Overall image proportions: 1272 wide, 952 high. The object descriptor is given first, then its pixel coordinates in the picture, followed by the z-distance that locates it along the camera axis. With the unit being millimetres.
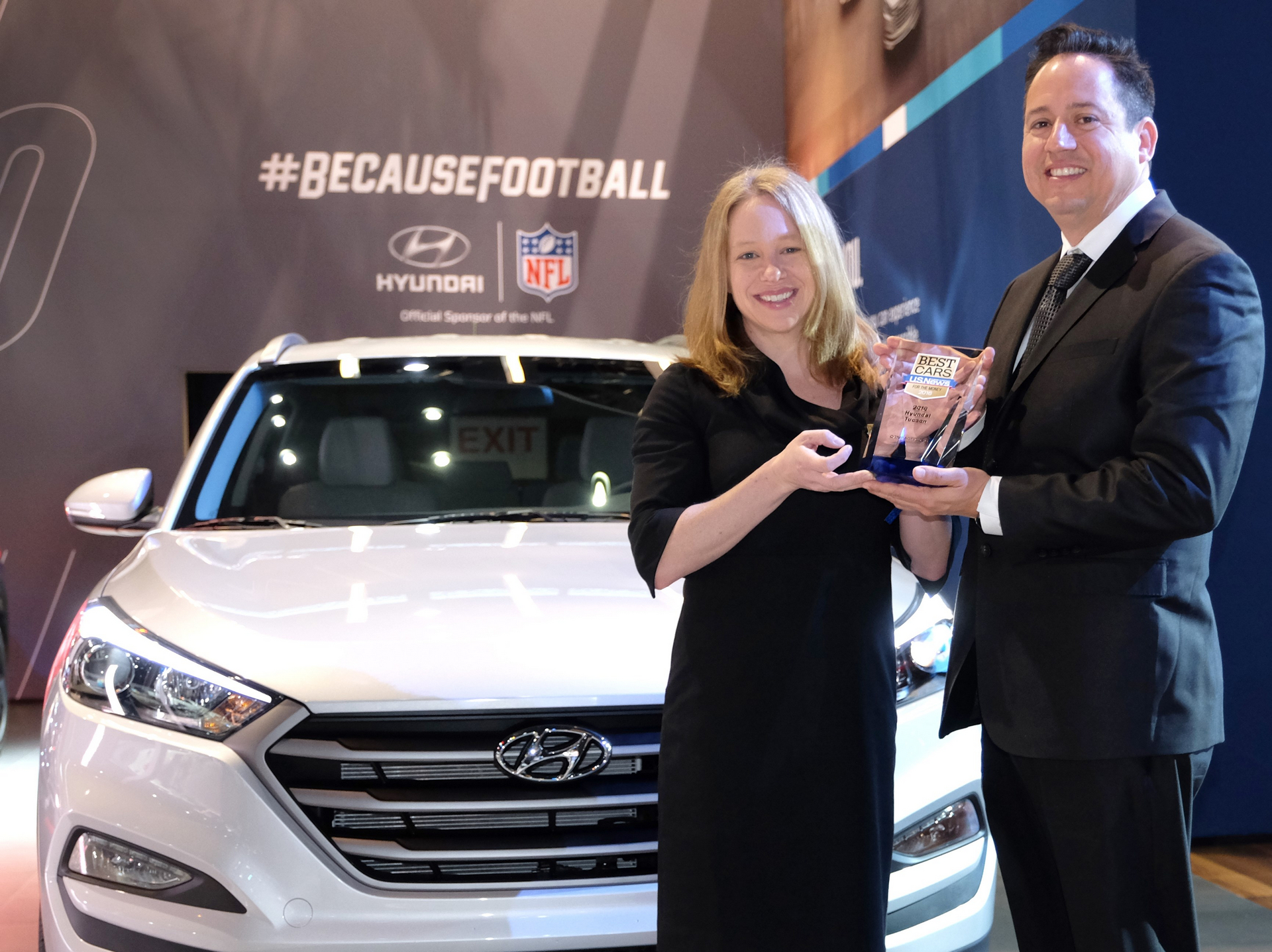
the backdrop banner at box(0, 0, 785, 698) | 6410
